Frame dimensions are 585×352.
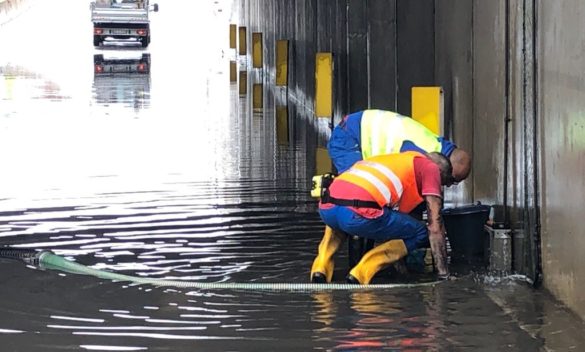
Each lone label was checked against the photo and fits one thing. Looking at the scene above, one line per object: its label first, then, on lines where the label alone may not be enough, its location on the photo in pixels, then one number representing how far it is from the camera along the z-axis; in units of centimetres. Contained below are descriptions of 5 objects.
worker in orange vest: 1252
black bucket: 1414
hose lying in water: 1248
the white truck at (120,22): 7487
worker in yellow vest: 1413
